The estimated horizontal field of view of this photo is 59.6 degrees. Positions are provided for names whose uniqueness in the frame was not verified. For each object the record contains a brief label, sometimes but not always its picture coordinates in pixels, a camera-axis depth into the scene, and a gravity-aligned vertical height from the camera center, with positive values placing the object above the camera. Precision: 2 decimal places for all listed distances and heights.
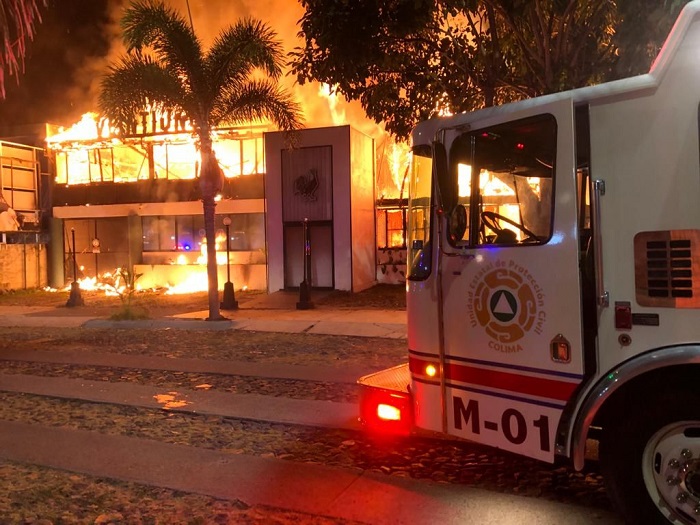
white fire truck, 3.24 -0.20
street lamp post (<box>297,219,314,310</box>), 16.91 -0.81
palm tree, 13.44 +4.02
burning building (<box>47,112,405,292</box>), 20.17 +1.82
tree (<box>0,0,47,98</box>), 5.29 +2.15
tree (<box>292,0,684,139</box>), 8.60 +3.07
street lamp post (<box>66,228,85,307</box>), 19.12 -1.18
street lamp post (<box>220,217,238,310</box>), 16.94 -1.24
